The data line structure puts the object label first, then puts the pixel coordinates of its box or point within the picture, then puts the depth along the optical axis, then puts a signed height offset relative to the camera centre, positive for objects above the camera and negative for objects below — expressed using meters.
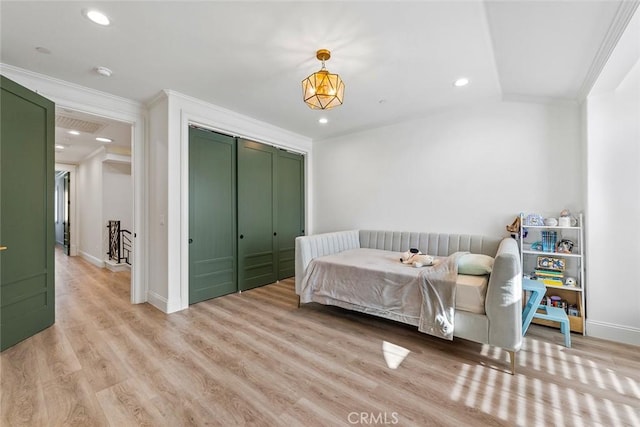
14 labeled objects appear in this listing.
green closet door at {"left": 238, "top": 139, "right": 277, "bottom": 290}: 4.06 -0.02
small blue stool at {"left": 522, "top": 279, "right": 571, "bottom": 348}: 2.28 -0.95
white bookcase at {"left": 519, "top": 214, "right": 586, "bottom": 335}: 2.74 -0.56
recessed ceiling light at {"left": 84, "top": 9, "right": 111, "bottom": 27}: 1.89 +1.43
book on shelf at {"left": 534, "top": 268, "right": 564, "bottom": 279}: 2.88 -0.67
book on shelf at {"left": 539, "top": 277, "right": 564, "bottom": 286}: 2.80 -0.73
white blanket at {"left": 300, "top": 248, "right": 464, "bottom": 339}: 2.40 -0.77
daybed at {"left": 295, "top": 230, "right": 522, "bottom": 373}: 2.04 -0.66
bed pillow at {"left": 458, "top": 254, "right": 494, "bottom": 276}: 2.45 -0.50
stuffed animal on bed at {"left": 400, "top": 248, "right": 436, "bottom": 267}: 3.00 -0.54
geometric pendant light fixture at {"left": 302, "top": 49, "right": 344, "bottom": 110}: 2.17 +1.04
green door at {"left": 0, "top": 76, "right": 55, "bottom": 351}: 2.34 +0.01
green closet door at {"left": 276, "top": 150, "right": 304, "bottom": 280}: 4.74 +0.12
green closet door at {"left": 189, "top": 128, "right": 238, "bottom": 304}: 3.49 -0.02
